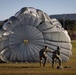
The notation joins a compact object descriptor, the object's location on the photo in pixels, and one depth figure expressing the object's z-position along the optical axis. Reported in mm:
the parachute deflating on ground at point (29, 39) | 33875
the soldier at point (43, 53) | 27750
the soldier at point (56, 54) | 27352
